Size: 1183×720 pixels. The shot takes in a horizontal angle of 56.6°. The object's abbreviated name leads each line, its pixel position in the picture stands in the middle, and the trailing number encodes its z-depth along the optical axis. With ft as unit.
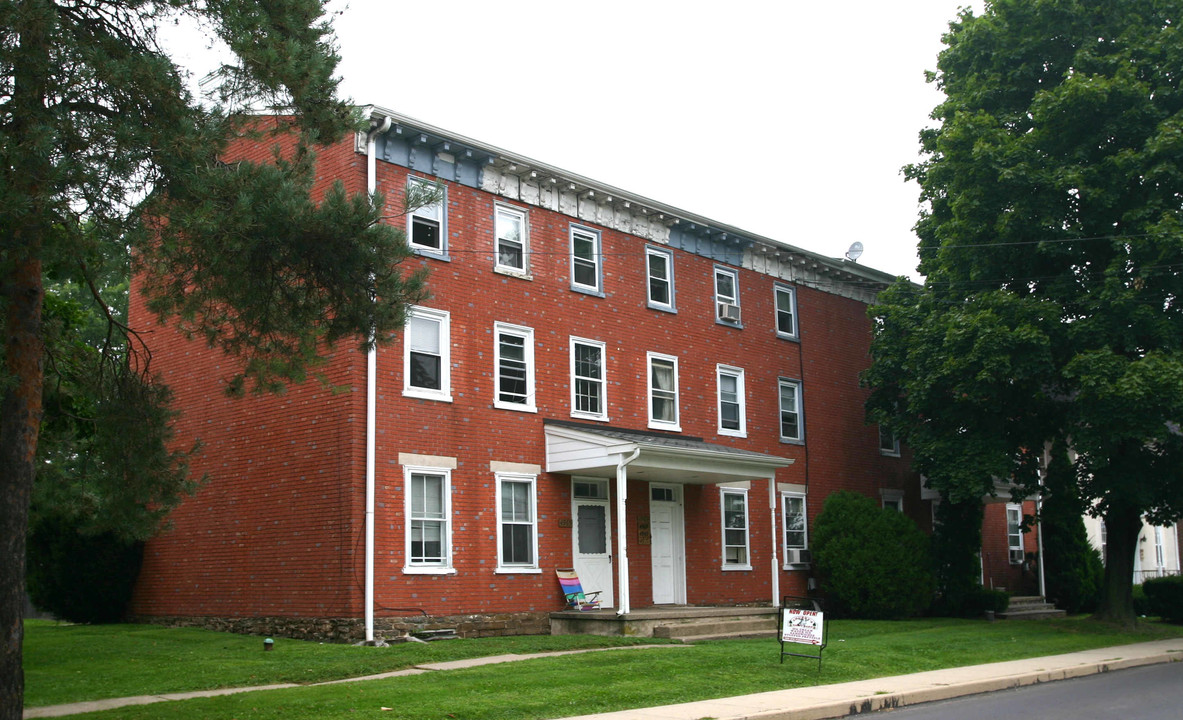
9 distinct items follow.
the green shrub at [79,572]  75.97
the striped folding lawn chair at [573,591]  71.20
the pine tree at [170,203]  34.32
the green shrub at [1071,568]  111.75
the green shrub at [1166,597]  93.85
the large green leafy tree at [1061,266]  72.95
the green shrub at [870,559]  85.71
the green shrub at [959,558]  97.81
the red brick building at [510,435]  64.28
